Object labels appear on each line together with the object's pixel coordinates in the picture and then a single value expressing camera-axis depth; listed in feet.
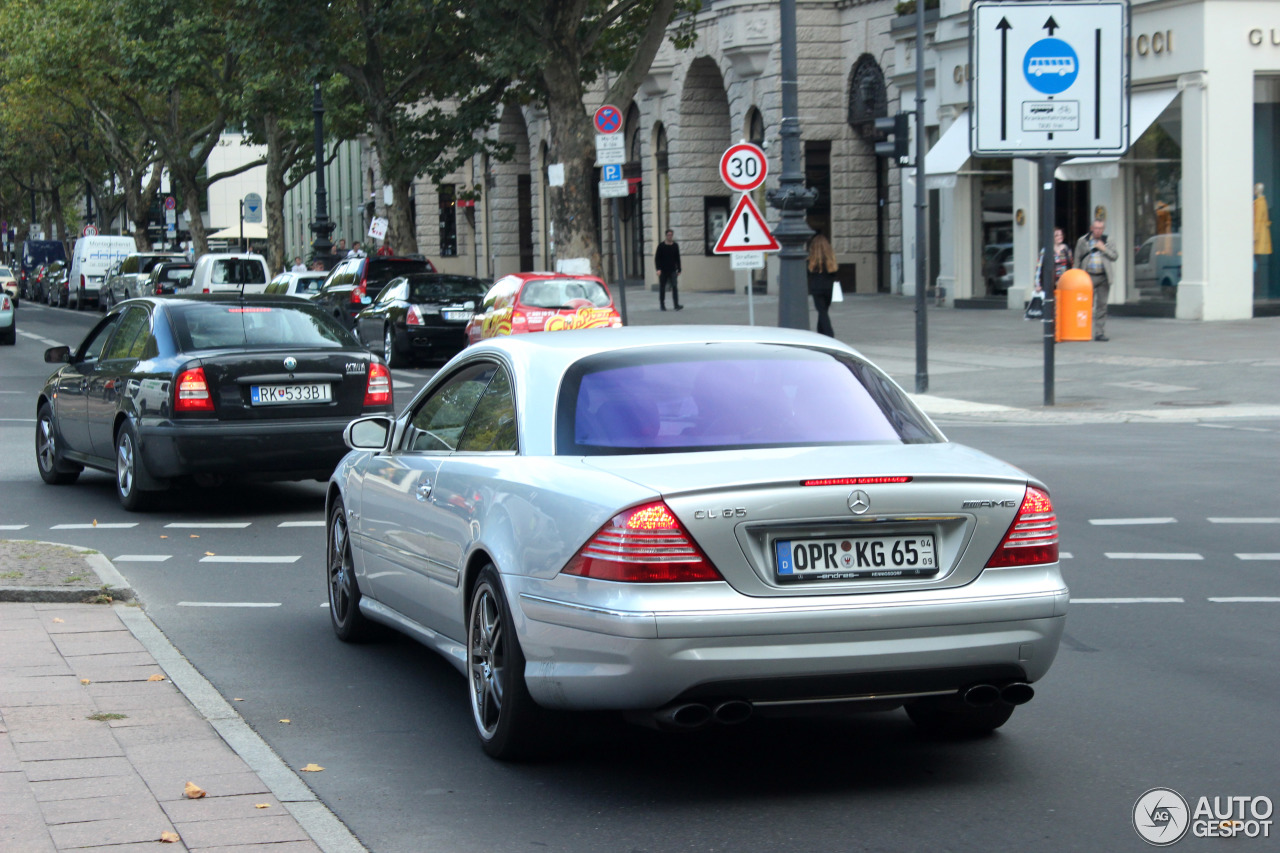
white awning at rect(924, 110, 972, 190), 113.70
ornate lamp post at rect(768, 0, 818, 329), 65.26
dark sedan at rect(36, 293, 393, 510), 37.78
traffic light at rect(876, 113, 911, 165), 68.13
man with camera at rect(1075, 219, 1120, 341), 84.02
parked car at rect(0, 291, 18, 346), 113.91
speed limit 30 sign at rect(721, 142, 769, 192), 66.90
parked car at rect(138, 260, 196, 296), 147.02
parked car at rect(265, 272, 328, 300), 112.57
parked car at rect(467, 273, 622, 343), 75.77
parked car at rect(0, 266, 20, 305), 181.53
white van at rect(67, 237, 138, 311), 193.88
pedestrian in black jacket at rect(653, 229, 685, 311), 128.36
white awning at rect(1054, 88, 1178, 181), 94.68
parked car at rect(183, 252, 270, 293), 124.47
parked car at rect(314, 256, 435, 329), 101.14
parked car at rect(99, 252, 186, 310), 158.83
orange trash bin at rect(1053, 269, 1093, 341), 71.67
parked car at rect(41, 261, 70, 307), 205.77
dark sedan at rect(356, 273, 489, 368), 88.89
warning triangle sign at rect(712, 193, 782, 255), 64.80
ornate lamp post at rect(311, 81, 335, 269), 136.56
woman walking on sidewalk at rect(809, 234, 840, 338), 89.40
